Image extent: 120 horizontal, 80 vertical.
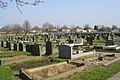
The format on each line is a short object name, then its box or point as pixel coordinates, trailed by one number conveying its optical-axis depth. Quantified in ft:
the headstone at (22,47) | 36.10
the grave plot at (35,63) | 20.70
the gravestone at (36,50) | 30.81
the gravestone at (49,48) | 31.71
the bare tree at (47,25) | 208.88
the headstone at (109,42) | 48.23
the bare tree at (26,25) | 153.61
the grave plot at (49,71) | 16.20
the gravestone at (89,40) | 52.51
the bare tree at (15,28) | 121.89
